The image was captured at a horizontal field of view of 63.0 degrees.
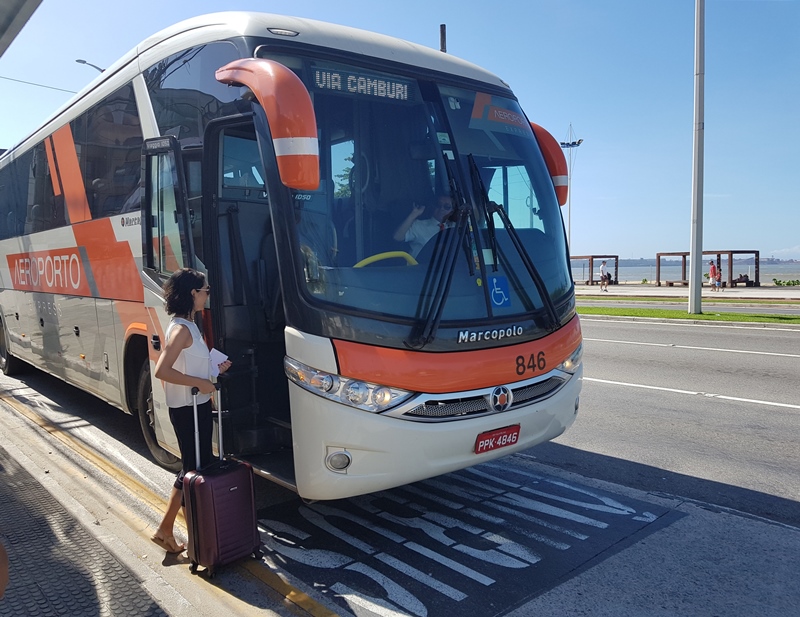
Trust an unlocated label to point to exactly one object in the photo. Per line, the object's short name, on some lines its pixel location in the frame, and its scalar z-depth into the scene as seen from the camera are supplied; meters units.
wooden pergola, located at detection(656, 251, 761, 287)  32.08
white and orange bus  3.91
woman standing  3.96
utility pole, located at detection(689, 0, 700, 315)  18.70
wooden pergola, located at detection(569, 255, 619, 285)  41.88
